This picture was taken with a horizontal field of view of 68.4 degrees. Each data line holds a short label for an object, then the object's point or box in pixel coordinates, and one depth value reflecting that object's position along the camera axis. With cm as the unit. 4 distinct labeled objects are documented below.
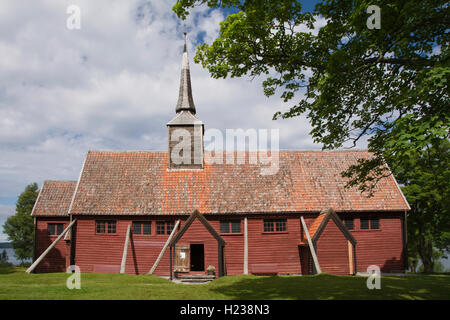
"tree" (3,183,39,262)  4762
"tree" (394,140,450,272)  2909
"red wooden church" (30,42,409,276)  2336
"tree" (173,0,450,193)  934
